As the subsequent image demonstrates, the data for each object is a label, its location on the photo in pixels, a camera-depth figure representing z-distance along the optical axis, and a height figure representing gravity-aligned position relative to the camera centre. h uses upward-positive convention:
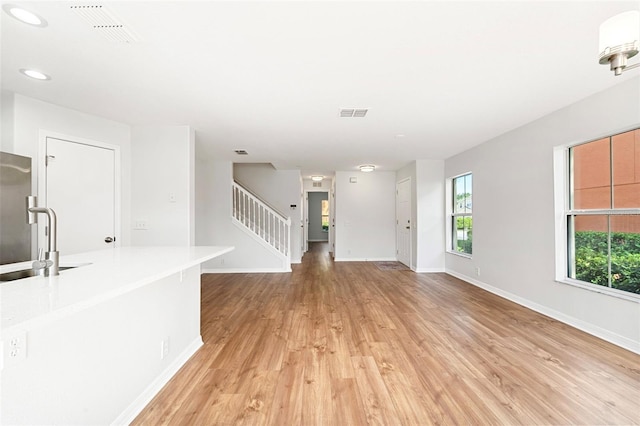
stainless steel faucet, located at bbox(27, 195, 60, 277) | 1.43 -0.17
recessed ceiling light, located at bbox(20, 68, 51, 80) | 2.37 +1.19
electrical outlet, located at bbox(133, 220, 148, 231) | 3.82 -0.15
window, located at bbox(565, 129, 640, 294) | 2.66 +0.00
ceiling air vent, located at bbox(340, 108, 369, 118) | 3.19 +1.17
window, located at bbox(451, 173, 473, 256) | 5.31 -0.04
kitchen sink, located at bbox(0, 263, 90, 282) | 1.52 -0.34
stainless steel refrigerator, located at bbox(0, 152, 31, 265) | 2.61 +0.05
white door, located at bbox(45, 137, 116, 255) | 3.17 +0.24
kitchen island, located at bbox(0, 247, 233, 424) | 1.06 -0.66
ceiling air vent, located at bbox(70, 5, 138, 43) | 1.66 +1.19
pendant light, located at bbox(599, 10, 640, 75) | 1.28 +0.80
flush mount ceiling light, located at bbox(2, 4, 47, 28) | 1.65 +1.20
